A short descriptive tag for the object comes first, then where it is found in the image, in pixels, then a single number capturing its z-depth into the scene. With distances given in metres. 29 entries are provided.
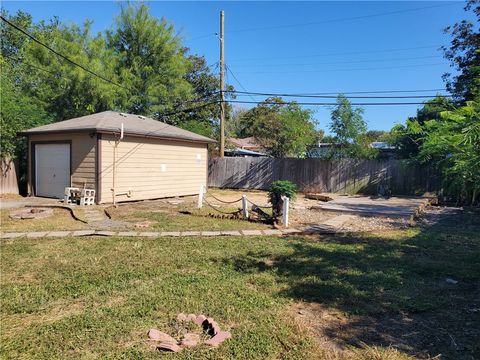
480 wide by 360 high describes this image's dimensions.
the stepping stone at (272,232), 7.74
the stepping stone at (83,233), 7.25
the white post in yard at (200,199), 11.10
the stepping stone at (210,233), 7.48
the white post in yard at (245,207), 9.42
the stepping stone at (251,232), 7.68
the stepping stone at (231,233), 7.52
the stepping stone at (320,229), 7.93
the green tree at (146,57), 23.05
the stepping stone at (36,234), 7.06
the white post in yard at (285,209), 8.41
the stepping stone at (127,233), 7.36
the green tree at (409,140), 20.92
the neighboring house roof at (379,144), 32.87
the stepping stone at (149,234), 7.33
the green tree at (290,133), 20.28
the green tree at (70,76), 20.34
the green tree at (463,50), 17.97
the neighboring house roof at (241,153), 30.04
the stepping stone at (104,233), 7.31
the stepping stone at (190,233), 7.46
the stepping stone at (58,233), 7.15
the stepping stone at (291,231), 7.86
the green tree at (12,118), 13.91
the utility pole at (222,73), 19.56
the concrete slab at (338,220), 9.00
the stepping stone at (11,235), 6.96
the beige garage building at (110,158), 12.21
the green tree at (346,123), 18.19
